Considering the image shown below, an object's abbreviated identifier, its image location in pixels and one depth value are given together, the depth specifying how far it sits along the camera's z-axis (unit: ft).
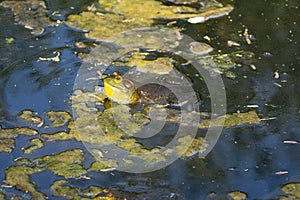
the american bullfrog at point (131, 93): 29.40
